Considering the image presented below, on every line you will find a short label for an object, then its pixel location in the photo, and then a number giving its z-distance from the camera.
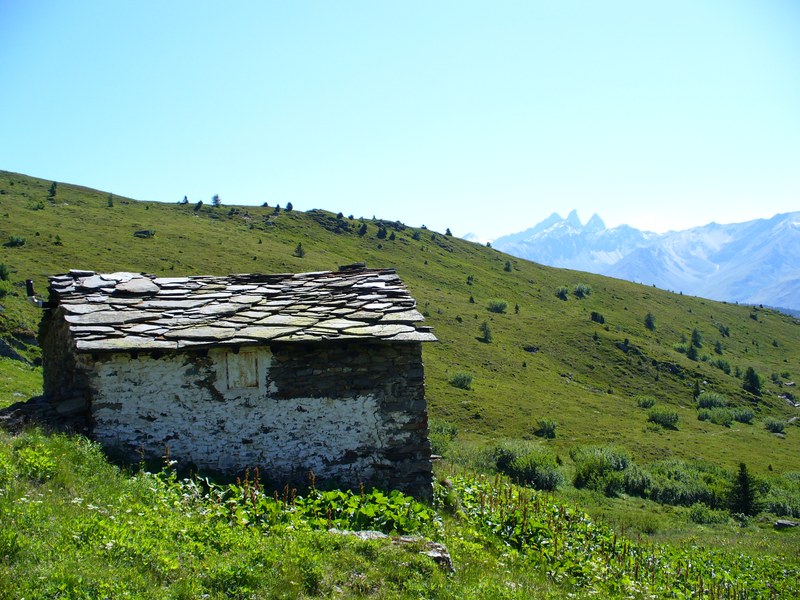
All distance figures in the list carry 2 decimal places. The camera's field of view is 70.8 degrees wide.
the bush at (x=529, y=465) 23.95
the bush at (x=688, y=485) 24.20
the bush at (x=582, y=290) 85.56
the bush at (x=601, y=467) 24.51
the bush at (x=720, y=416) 45.01
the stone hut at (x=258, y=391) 9.86
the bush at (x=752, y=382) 56.19
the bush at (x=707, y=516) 21.42
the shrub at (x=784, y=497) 22.94
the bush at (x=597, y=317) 68.94
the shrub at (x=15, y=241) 45.38
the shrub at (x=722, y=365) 63.62
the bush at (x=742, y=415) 47.09
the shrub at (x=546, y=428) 34.06
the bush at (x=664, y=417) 41.12
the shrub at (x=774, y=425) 45.25
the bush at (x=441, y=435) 24.41
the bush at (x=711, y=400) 49.31
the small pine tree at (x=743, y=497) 22.97
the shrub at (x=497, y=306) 68.44
